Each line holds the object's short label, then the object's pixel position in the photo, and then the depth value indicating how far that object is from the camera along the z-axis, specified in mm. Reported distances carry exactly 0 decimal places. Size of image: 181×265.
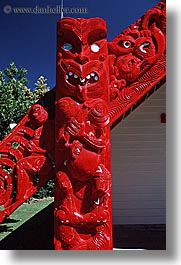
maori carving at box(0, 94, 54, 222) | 2445
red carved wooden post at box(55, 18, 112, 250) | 2377
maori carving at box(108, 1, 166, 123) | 2469
